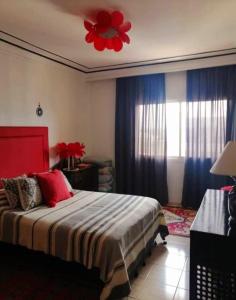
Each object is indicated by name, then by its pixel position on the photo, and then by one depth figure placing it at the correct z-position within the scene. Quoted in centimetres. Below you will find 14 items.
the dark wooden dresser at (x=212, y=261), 157
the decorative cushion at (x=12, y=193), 260
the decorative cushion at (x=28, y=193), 258
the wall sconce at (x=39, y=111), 358
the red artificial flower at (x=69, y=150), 392
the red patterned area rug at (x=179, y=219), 326
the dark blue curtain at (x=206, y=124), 375
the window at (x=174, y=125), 394
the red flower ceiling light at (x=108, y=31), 216
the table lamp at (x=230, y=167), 168
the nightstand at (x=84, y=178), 381
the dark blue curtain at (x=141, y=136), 427
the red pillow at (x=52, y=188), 277
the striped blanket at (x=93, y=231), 192
